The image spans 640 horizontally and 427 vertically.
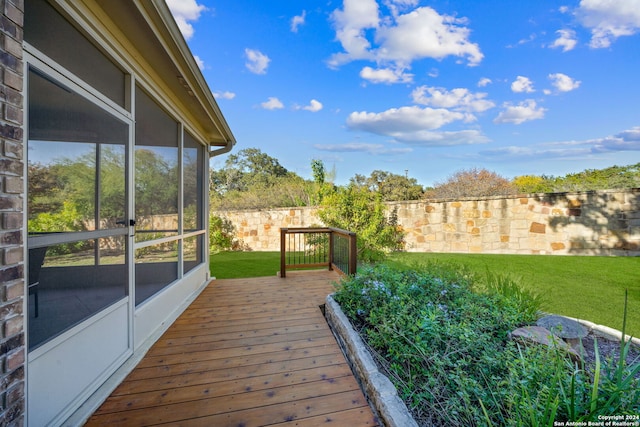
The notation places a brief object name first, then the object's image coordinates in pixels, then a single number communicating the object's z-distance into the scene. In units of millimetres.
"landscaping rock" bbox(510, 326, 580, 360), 1825
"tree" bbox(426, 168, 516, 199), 11336
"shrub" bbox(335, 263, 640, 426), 1361
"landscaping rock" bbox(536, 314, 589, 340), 2193
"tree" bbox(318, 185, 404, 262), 6828
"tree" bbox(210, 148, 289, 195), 20656
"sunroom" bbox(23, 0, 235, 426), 1406
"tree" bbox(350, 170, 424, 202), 15316
